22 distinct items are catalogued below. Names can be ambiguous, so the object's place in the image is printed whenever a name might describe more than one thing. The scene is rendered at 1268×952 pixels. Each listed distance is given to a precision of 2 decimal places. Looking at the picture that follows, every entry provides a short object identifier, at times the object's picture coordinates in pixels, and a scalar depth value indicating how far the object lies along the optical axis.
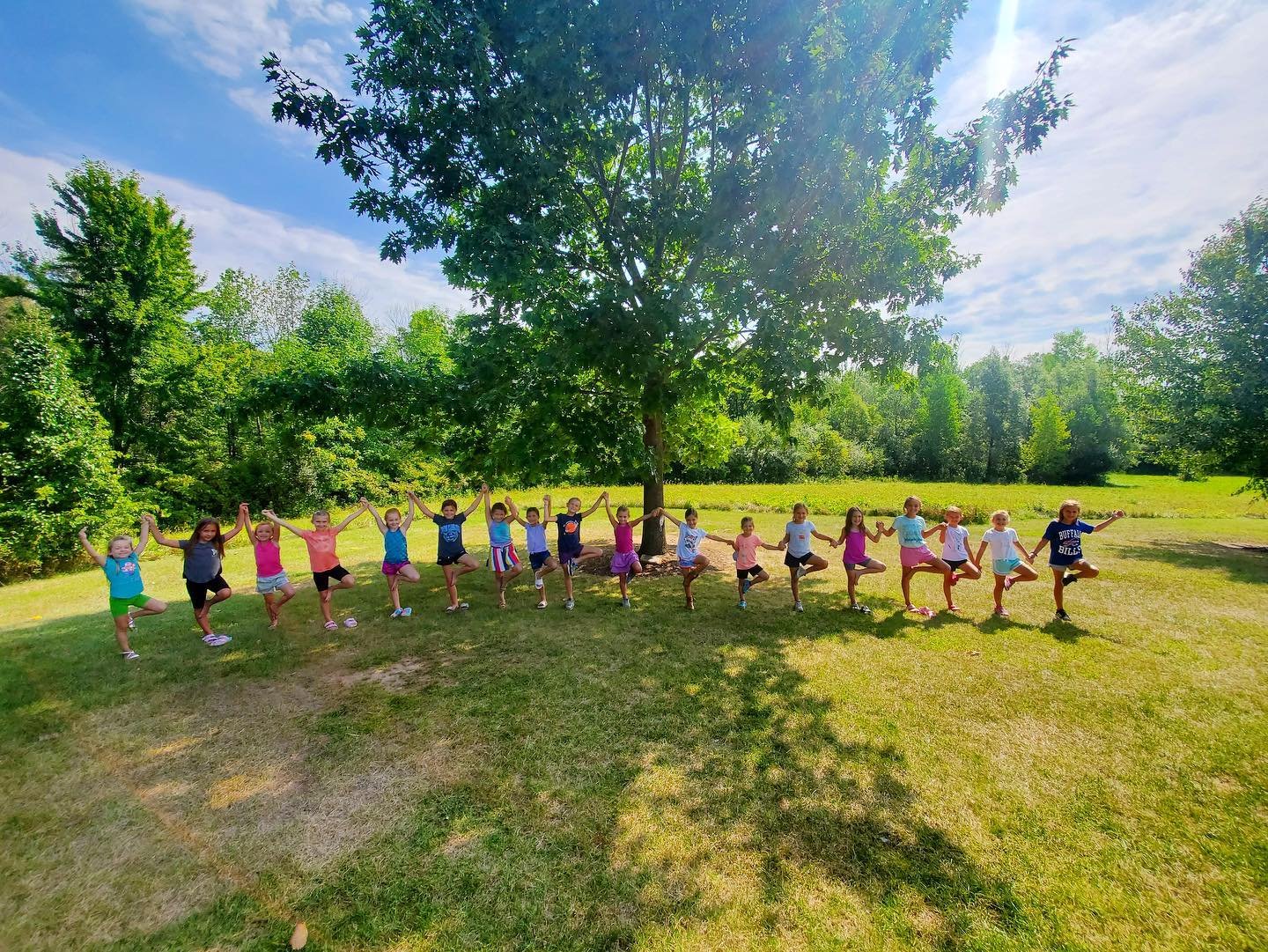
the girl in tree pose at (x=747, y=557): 9.46
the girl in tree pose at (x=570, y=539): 9.71
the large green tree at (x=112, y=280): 22.55
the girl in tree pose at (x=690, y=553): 9.50
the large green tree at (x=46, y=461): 13.91
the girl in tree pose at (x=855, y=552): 9.47
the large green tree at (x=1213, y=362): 16.08
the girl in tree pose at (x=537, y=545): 9.80
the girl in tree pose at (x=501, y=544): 9.72
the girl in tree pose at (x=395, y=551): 9.15
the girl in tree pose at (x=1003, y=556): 9.04
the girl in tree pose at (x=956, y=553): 9.40
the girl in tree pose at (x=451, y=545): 9.64
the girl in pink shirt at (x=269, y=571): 8.77
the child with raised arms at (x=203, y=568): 8.37
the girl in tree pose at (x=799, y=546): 9.48
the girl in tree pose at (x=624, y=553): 9.82
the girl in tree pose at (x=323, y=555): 8.80
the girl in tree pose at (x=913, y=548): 9.43
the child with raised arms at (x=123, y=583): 7.74
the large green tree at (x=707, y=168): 7.57
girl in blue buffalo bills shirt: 8.78
